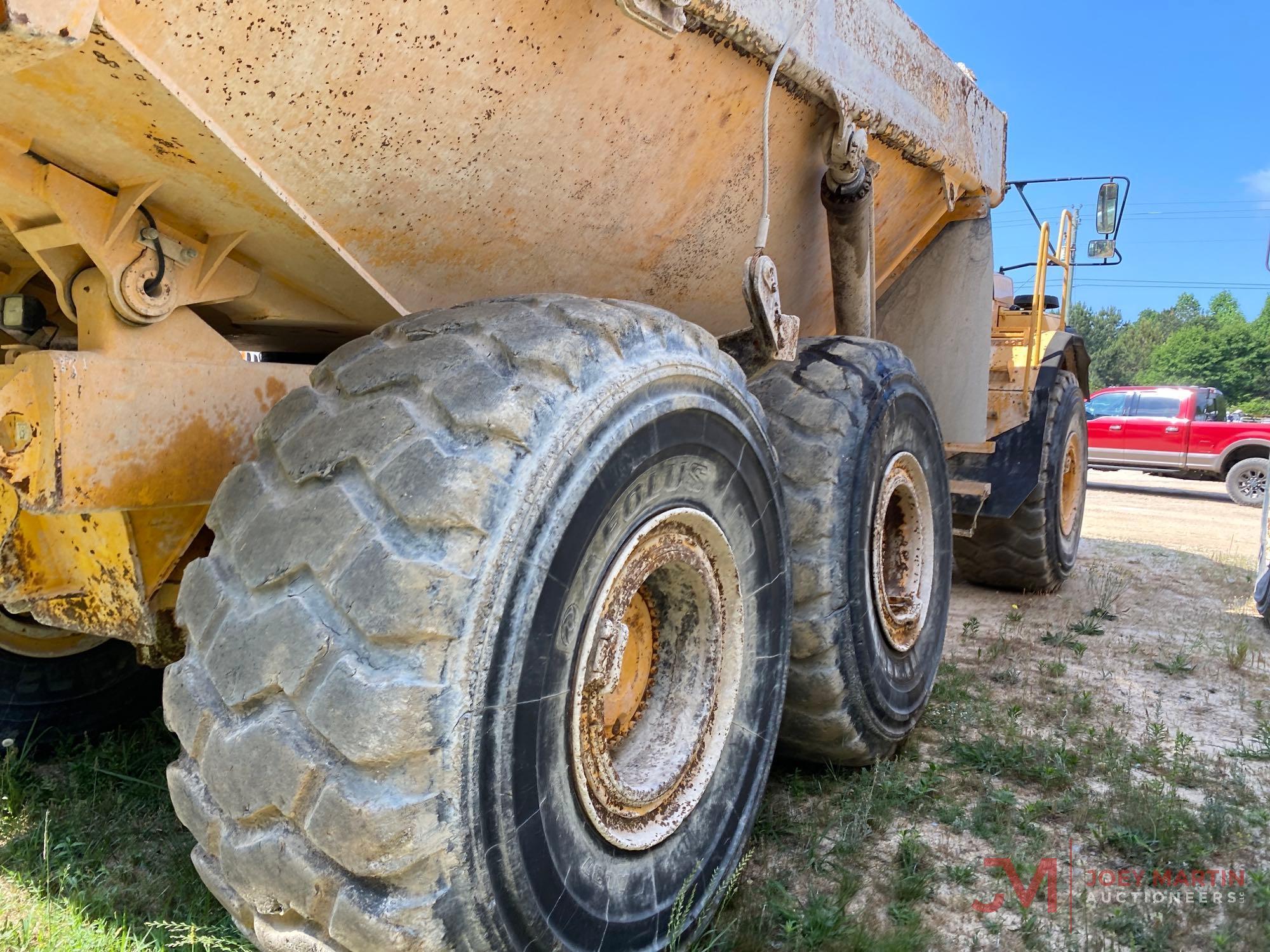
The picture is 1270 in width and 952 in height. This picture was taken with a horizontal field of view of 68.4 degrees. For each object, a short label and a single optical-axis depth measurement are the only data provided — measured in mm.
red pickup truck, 15789
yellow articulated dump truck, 1428
